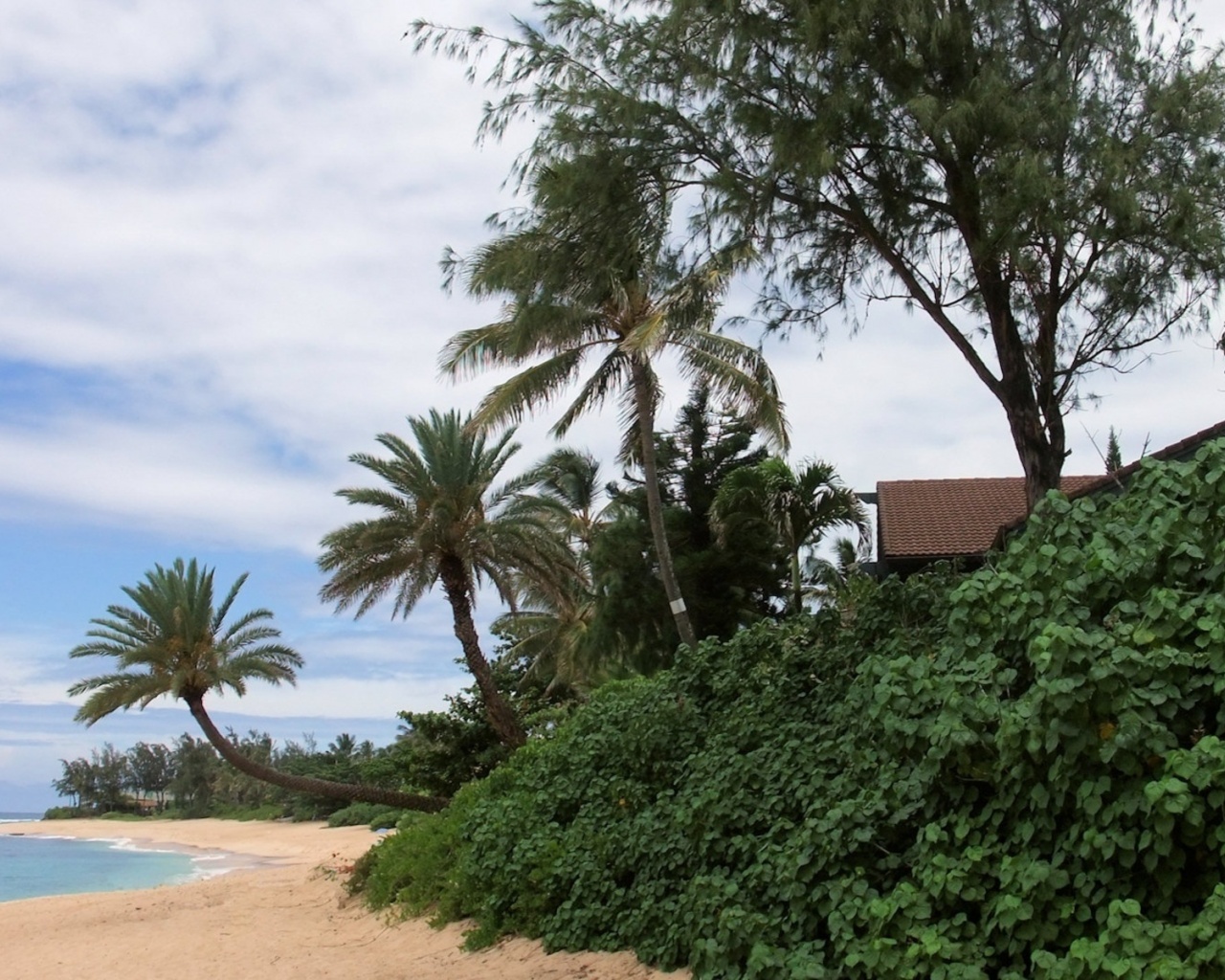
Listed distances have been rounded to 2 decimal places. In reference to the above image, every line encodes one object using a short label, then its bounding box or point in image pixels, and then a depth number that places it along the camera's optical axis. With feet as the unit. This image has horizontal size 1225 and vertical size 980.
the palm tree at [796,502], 76.54
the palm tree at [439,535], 75.92
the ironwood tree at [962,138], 29.12
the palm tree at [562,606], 99.35
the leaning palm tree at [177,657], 78.59
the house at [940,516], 76.23
